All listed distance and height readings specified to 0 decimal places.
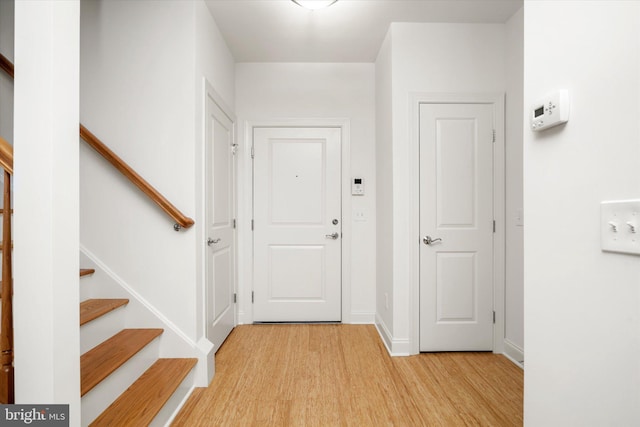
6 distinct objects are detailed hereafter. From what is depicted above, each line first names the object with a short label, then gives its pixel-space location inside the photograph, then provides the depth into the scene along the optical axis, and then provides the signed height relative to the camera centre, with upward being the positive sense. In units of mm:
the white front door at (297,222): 3281 -118
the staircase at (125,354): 1462 -749
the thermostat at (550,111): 943 +307
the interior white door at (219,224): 2389 -110
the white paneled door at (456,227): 2582 -136
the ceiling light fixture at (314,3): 2250 +1461
